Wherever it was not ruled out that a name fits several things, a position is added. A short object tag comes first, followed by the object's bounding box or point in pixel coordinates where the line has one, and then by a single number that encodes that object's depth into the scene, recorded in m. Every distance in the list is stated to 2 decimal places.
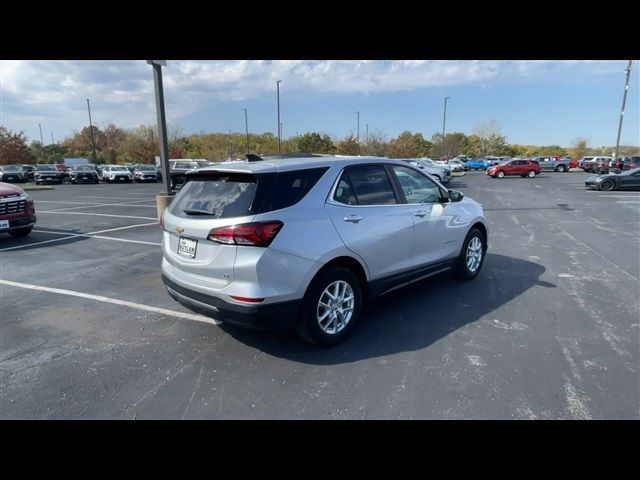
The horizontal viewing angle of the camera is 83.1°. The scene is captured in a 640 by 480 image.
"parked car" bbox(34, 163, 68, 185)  31.81
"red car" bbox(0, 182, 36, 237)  7.70
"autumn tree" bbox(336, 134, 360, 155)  45.76
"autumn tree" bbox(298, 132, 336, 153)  44.69
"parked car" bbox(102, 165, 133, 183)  34.84
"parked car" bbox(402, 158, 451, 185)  22.80
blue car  55.60
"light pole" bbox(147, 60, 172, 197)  9.17
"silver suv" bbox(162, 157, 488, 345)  2.90
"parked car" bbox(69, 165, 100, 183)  32.94
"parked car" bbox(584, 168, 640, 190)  19.28
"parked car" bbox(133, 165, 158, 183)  34.88
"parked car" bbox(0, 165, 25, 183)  33.09
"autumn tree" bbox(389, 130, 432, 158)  51.83
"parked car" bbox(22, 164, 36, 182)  36.06
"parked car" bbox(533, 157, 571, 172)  43.53
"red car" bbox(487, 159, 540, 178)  32.94
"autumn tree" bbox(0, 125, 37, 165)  51.03
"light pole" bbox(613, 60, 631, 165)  36.38
